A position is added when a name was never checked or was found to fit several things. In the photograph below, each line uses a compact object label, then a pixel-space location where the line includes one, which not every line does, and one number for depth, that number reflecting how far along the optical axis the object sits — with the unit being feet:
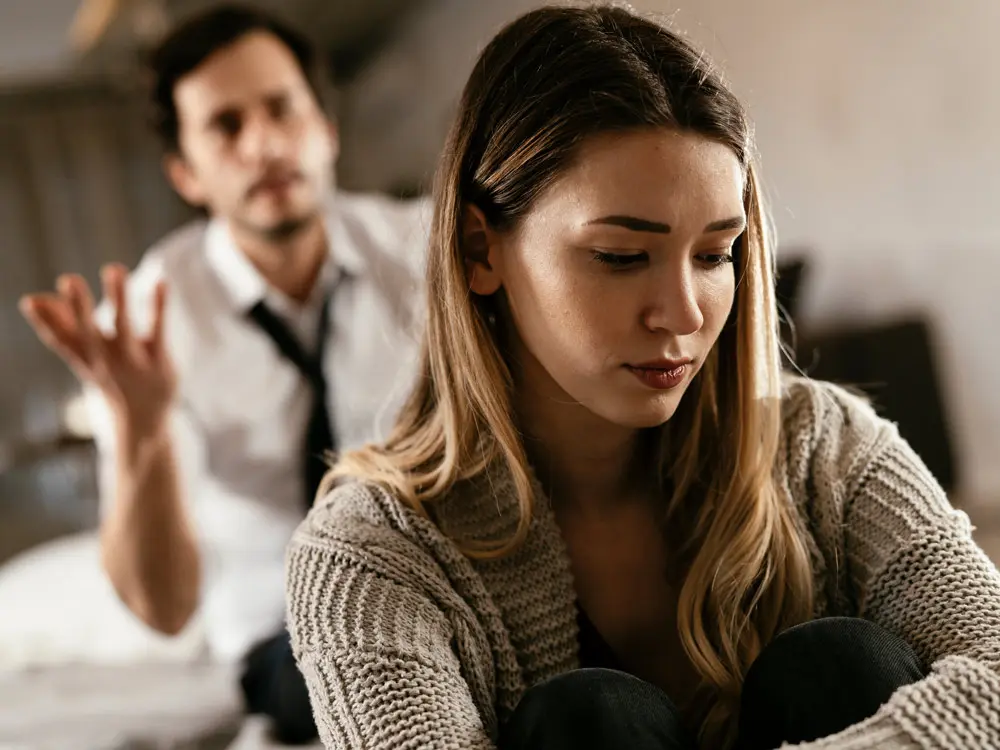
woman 2.53
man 5.00
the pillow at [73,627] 6.26
